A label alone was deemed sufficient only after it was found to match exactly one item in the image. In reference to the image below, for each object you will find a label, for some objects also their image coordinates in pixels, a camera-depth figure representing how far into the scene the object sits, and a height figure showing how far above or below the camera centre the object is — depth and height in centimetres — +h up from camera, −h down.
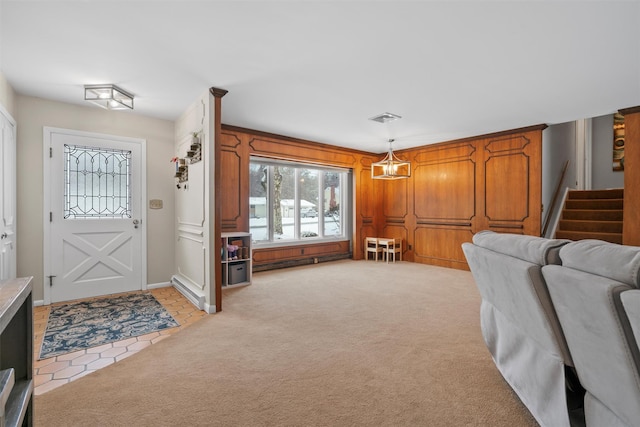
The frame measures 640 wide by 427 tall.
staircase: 479 -7
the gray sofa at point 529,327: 138 -57
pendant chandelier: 567 +81
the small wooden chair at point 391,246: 648 -74
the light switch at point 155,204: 431 +9
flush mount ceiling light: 326 +122
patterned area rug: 260 -107
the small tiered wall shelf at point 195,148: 356 +71
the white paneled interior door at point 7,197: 293 +13
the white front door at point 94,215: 369 -6
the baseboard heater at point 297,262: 562 -98
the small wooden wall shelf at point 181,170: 395 +51
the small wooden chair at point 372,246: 664 -75
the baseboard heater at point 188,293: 344 -98
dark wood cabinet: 119 -58
